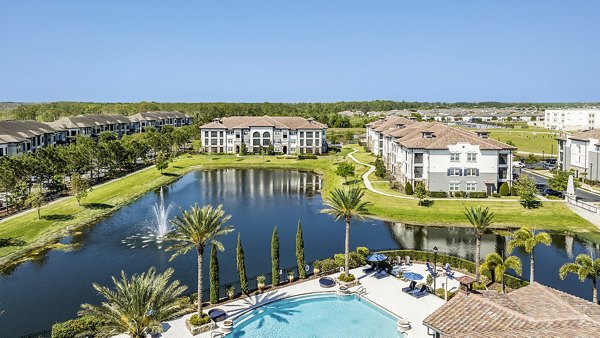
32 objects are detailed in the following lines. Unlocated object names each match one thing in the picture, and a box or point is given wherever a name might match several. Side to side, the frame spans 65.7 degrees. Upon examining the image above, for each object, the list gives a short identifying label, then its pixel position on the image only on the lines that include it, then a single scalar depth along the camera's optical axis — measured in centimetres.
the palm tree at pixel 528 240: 3312
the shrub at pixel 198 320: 2896
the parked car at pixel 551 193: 6590
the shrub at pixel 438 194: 6688
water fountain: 4988
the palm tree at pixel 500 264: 3216
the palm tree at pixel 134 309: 2242
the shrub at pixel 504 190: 6681
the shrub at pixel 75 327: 2716
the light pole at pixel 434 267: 3466
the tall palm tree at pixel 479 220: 3612
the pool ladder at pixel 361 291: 3443
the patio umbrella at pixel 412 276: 3469
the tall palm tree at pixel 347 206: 3744
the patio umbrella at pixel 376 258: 3794
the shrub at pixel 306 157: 11531
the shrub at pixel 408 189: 6881
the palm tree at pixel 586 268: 2955
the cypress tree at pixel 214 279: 3219
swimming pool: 2898
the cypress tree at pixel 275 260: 3559
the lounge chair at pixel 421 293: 3391
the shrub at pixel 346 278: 3625
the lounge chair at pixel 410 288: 3450
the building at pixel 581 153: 7469
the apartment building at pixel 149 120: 17412
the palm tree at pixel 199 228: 2964
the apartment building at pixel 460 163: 6794
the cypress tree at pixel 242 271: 3391
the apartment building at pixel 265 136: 12225
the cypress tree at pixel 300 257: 3706
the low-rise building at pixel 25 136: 8838
